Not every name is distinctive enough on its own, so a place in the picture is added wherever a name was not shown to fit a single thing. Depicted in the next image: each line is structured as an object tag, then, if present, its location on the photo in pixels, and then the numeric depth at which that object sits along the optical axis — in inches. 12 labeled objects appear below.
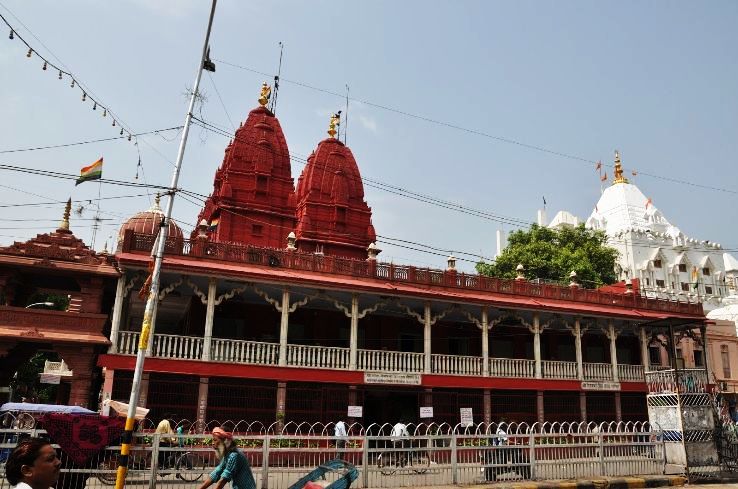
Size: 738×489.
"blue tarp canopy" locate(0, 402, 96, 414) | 522.0
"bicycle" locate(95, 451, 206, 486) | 424.8
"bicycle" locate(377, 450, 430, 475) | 499.8
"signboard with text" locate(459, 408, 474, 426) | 678.1
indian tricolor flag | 521.3
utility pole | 378.9
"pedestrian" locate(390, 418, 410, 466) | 488.7
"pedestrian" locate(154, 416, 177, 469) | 440.4
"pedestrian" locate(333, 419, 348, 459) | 624.4
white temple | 2459.4
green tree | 1565.0
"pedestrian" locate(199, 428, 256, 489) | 286.0
